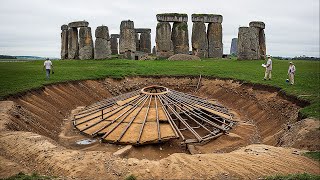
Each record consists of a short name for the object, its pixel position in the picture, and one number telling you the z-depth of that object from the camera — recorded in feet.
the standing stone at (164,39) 120.37
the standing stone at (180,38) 124.47
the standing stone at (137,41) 147.33
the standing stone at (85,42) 117.86
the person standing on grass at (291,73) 59.76
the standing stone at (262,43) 118.36
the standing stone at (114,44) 157.28
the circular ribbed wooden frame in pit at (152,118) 43.11
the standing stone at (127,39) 119.44
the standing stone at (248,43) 109.50
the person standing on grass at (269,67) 65.60
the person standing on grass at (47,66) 67.97
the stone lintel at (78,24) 118.11
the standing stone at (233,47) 287.89
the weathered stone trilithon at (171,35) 120.57
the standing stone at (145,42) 146.30
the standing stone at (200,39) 123.95
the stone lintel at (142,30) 145.38
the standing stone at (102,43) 112.98
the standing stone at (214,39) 125.59
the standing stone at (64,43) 135.03
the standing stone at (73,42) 123.34
